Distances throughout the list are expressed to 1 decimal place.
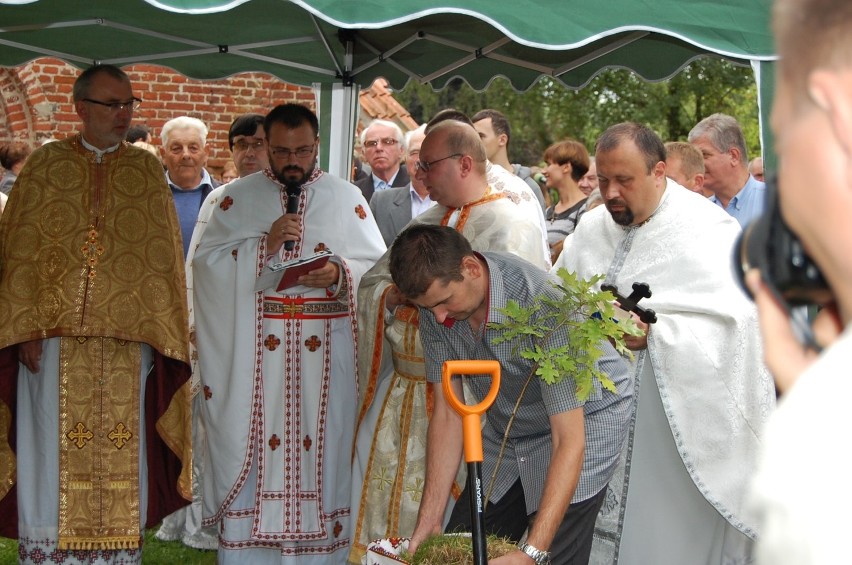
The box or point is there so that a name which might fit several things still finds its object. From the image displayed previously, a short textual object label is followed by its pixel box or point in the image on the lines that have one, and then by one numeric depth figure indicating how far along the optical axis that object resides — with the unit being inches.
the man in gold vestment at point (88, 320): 204.7
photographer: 35.0
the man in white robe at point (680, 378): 187.2
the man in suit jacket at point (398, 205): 286.0
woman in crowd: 319.6
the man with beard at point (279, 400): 219.0
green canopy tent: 210.5
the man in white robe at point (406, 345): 199.8
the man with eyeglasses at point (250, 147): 269.7
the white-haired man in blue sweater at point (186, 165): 277.1
